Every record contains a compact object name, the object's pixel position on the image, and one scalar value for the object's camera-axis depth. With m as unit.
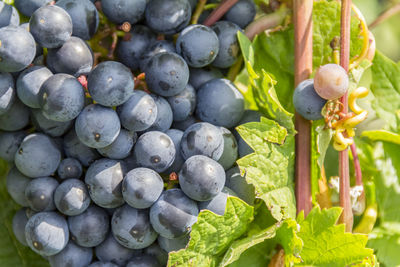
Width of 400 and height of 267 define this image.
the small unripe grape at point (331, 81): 0.44
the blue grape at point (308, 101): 0.45
